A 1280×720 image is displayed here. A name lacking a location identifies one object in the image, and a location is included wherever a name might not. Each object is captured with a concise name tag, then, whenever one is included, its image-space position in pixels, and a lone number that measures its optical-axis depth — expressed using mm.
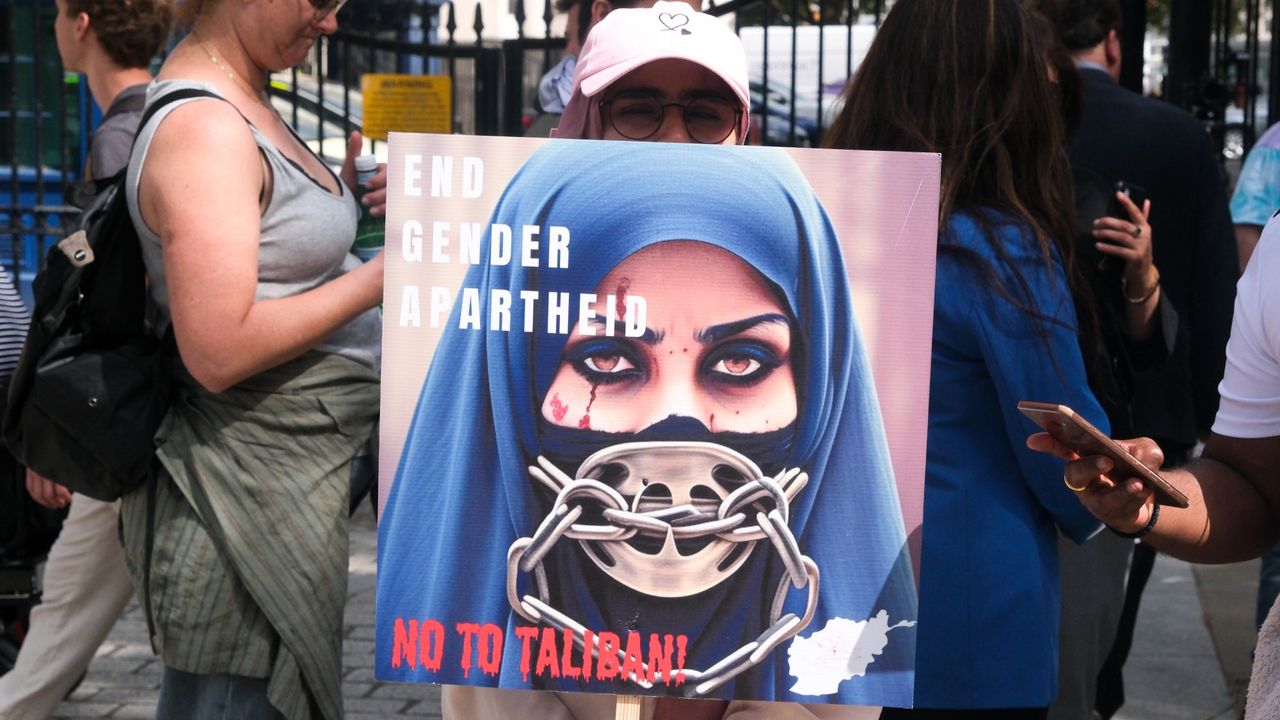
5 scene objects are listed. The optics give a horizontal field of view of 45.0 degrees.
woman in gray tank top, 2562
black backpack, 2729
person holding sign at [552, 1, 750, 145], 2328
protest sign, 1969
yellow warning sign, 7023
